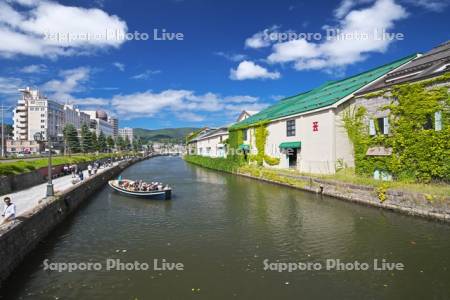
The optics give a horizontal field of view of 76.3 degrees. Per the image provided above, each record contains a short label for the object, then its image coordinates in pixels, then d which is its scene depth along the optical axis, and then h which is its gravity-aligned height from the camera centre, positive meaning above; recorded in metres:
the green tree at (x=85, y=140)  76.44 +3.92
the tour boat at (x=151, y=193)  24.12 -3.37
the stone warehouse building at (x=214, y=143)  61.16 +2.42
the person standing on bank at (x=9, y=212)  11.35 -2.28
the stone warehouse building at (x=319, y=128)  26.97 +2.64
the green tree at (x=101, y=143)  90.68 +3.66
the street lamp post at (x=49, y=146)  17.30 +0.56
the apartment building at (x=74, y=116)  141.50 +20.90
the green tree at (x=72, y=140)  67.94 +3.56
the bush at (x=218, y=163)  47.59 -1.98
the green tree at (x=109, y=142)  110.50 +4.77
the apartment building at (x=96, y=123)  170.04 +19.88
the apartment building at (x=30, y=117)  117.25 +15.68
